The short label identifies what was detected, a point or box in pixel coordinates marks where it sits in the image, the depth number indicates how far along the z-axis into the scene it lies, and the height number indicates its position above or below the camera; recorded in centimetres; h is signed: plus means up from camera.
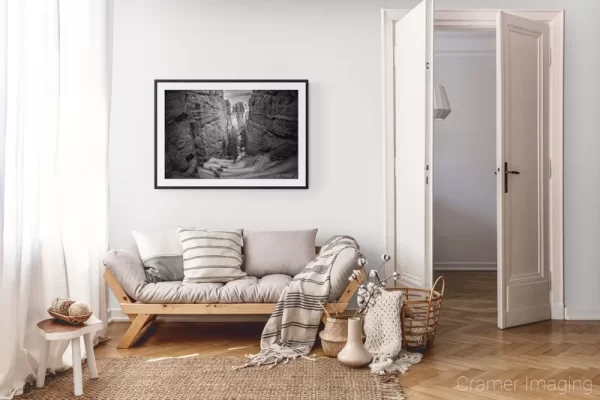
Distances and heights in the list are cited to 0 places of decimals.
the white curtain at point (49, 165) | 285 +22
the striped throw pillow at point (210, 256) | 399 -36
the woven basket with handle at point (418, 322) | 360 -73
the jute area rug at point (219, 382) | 285 -93
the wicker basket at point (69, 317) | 296 -57
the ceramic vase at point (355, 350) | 324 -82
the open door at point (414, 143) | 399 +45
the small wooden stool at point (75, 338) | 286 -68
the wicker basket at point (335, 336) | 346 -79
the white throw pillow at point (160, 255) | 406 -36
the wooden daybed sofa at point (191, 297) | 376 -60
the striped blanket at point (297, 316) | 365 -71
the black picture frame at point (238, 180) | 460 +55
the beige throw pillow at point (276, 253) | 422 -36
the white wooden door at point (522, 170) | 430 +26
